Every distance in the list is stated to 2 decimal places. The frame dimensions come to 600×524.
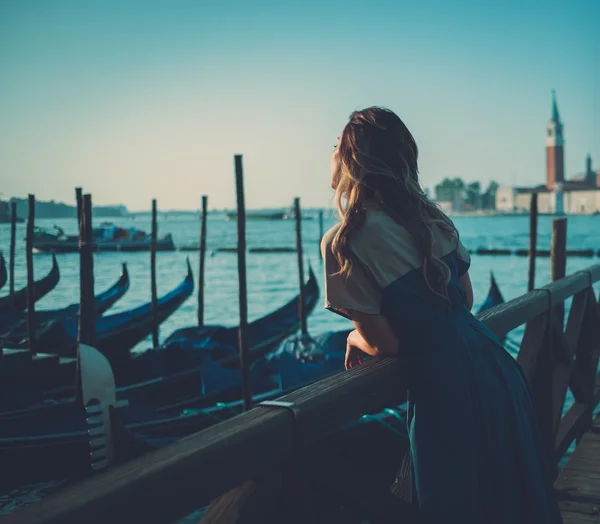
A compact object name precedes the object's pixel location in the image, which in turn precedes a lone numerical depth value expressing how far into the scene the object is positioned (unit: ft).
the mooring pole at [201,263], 36.07
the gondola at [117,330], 26.96
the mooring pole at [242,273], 18.94
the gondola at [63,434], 15.96
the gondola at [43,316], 31.50
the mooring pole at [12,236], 42.54
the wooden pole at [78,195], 24.48
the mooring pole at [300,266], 32.01
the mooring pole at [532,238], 33.09
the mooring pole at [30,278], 26.86
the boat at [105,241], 127.95
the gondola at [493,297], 36.41
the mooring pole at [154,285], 33.00
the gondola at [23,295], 37.17
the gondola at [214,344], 22.76
